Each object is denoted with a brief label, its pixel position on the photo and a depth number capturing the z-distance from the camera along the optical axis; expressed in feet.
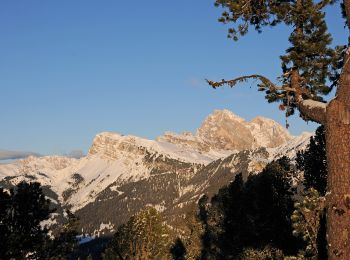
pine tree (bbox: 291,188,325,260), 38.34
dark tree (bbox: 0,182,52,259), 107.01
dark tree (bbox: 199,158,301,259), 143.74
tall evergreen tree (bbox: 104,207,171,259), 190.39
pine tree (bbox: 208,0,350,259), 44.32
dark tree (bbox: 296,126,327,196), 162.69
